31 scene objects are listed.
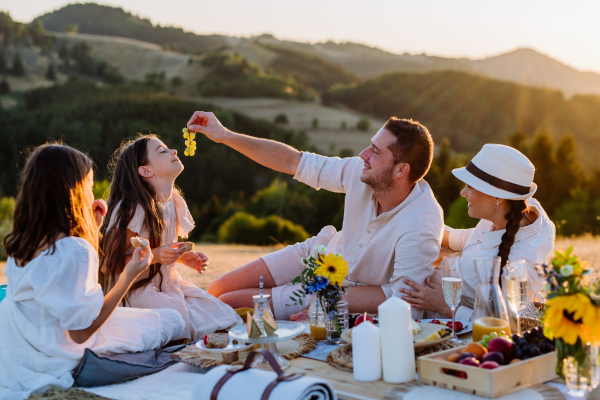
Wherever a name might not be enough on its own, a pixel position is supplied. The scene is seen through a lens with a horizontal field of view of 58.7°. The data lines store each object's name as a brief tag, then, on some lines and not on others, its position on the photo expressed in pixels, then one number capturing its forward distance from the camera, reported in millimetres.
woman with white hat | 3295
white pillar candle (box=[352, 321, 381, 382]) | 2309
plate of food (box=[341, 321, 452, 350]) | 2514
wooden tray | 2064
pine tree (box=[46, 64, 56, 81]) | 62094
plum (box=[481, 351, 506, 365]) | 2172
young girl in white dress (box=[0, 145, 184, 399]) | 2506
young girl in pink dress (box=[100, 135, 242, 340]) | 3566
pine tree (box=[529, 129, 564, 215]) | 24922
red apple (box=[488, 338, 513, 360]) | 2229
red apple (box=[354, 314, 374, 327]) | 2791
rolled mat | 2088
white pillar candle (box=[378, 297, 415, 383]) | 2260
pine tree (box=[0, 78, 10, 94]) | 56781
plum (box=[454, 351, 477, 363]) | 2187
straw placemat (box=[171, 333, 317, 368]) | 2736
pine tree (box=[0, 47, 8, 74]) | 59500
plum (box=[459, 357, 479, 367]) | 2141
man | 3654
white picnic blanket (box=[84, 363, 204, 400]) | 2645
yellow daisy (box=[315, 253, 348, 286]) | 2789
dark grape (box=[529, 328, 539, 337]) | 2359
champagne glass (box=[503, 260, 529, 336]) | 2563
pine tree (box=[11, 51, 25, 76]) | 60125
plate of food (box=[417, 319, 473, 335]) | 2922
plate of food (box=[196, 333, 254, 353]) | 2717
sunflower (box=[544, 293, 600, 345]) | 1969
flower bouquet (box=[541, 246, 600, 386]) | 1983
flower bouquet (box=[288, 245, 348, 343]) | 2791
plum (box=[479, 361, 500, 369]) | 2104
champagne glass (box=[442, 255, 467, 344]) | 2574
